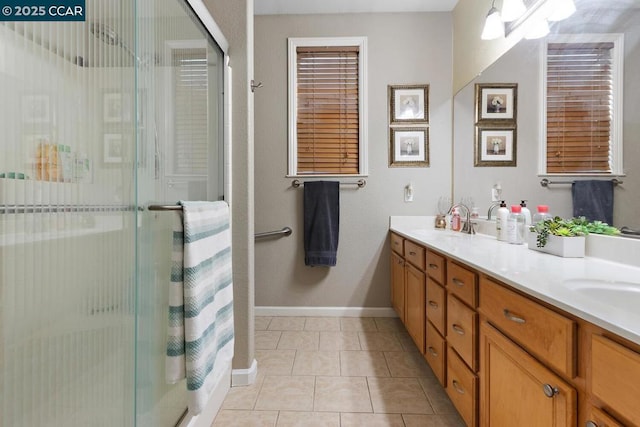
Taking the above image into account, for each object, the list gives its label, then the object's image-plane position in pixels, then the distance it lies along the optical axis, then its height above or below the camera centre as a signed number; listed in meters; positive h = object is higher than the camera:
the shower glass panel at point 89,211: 0.57 -0.02
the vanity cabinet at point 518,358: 0.63 -0.43
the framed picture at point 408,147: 2.69 +0.48
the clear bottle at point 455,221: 2.47 -0.15
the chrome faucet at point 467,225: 2.31 -0.17
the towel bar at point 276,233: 2.67 -0.27
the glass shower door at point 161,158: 0.94 +0.16
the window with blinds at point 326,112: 2.71 +0.79
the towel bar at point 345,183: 2.70 +0.17
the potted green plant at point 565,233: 1.33 -0.13
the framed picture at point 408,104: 2.68 +0.85
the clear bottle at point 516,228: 1.75 -0.14
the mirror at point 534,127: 1.18 +0.42
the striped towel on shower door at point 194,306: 0.99 -0.35
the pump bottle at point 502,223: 1.86 -0.12
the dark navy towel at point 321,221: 2.64 -0.16
